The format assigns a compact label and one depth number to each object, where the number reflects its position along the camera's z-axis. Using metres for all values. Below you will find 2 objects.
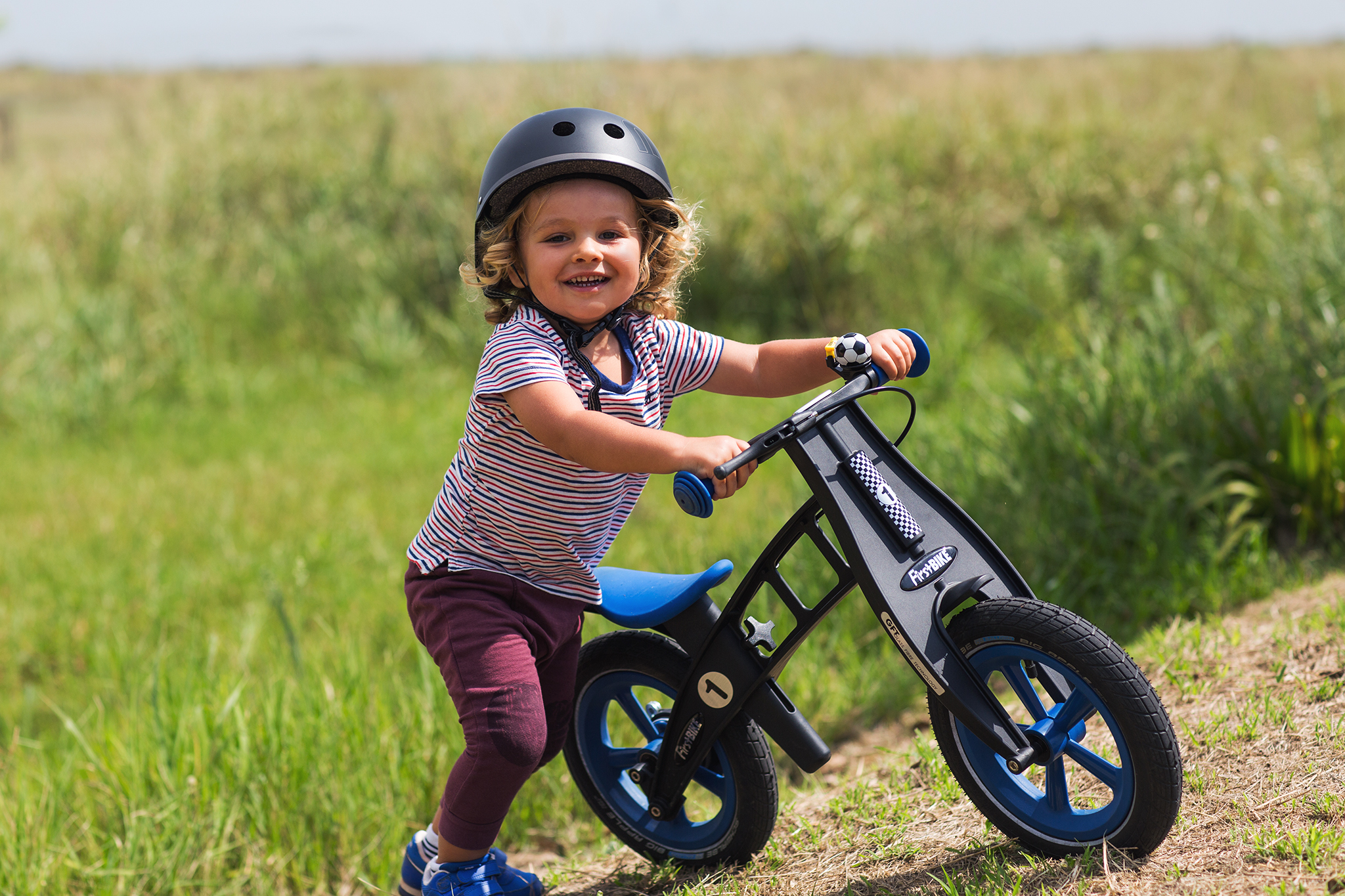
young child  3.76
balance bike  3.63
